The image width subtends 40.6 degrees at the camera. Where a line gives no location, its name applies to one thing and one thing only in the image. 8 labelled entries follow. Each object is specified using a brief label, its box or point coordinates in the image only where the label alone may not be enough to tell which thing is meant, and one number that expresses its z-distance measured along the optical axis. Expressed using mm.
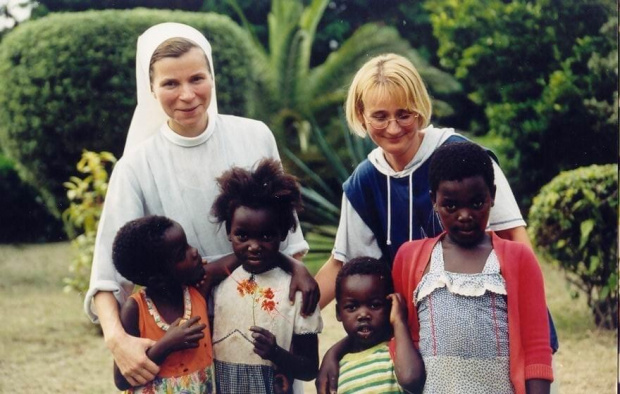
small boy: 2684
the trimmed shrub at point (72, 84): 5449
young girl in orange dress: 2715
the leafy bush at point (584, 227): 5379
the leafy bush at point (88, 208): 5656
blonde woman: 2828
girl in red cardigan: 2570
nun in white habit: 2893
